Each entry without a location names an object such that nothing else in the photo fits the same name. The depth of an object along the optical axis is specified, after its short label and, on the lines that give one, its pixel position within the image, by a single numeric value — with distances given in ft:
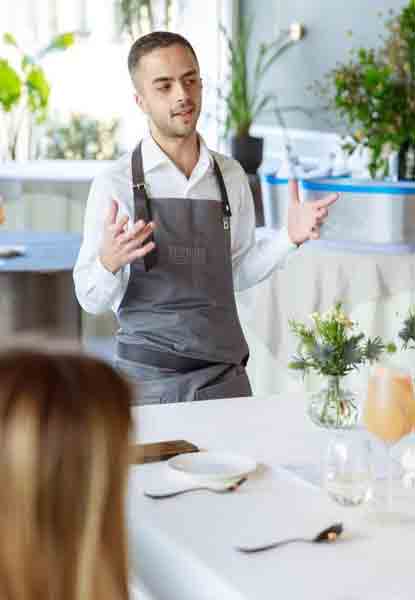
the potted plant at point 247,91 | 24.55
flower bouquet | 9.34
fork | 8.50
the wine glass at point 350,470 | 8.25
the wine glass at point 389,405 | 8.68
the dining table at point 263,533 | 7.45
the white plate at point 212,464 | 8.77
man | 11.68
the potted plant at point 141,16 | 32.30
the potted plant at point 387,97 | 14.36
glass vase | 9.48
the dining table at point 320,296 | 14.70
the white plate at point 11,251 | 16.25
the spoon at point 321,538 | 7.81
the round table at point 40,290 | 15.53
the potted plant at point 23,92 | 29.81
